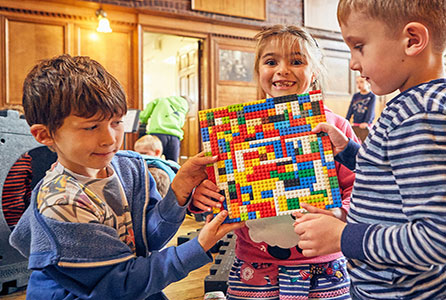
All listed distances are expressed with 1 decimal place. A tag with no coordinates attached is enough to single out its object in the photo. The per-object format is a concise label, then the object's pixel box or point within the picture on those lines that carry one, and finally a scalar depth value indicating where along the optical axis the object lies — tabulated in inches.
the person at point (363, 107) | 205.8
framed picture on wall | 252.2
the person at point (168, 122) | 172.1
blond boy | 23.4
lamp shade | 203.2
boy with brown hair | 31.5
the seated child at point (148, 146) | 125.2
